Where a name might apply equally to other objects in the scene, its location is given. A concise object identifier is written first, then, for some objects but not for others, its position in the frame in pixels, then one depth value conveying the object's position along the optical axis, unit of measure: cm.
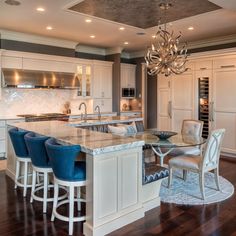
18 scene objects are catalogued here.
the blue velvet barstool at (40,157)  317
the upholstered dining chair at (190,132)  475
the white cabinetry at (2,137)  597
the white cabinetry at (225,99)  622
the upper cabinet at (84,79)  779
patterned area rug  361
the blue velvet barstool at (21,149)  368
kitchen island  262
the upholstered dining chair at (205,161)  363
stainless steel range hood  622
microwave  908
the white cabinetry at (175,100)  711
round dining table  387
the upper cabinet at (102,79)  817
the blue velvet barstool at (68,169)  267
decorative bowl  421
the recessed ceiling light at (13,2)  427
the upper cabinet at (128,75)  898
